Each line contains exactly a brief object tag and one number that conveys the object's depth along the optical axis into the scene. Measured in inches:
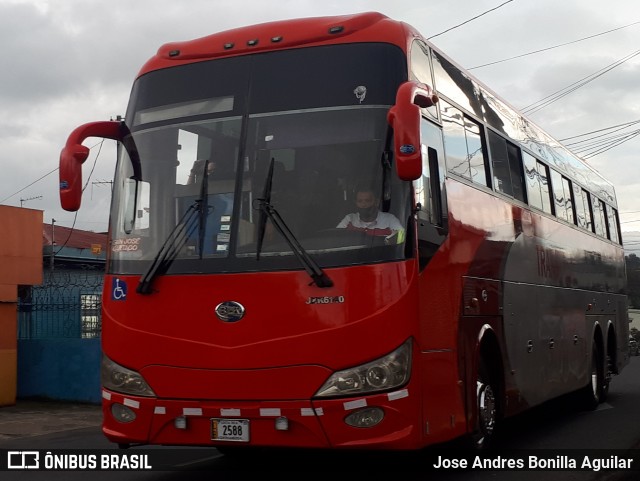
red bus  263.7
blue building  683.4
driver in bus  270.4
